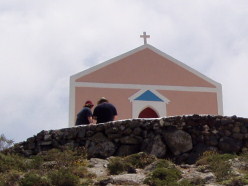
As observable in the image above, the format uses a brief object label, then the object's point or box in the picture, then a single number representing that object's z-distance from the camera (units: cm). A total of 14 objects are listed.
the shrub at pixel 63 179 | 1062
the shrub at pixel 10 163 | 1228
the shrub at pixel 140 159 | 1264
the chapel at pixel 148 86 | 2634
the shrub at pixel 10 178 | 1095
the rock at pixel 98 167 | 1199
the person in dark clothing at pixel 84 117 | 1655
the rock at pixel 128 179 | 1094
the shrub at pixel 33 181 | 1058
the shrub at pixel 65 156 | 1254
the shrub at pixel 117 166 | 1195
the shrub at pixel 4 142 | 1523
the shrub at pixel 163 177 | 1074
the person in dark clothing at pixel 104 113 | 1618
